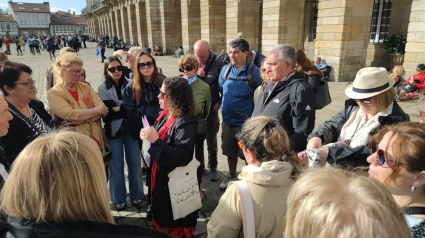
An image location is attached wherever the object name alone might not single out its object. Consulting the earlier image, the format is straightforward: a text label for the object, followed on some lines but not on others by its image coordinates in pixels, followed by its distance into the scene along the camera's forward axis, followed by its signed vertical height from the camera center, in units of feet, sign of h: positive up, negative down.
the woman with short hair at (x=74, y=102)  9.33 -1.75
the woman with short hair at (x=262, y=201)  5.05 -2.74
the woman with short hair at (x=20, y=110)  7.34 -1.70
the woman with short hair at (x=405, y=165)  4.58 -2.00
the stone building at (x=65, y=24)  293.84 +28.93
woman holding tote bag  7.78 -2.67
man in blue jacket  11.95 -1.83
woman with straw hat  7.14 -1.82
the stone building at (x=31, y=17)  279.28 +35.92
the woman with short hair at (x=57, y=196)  3.53 -1.91
